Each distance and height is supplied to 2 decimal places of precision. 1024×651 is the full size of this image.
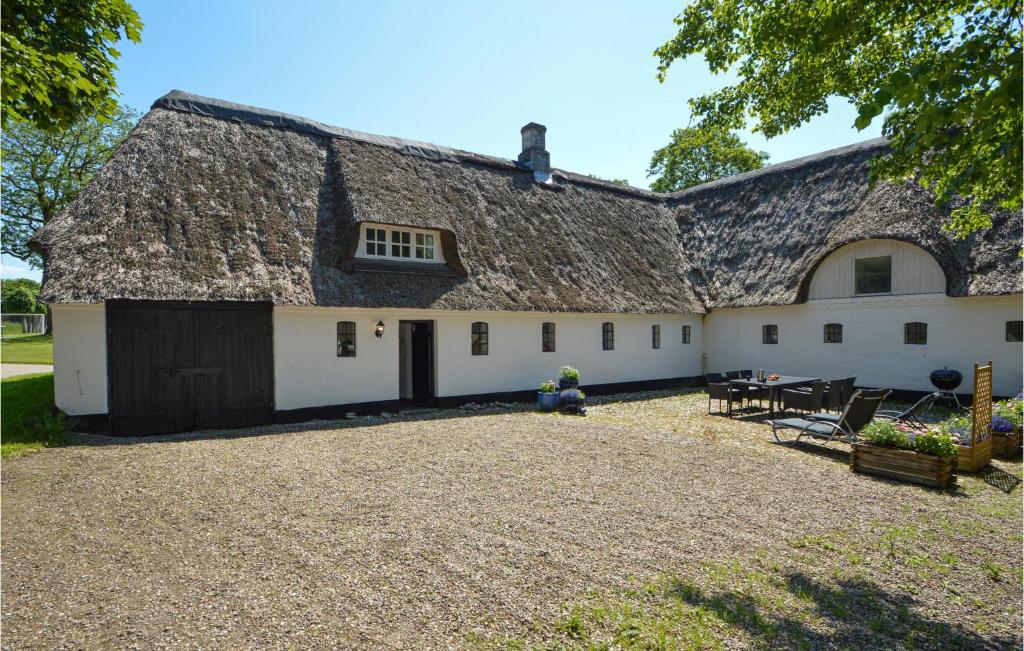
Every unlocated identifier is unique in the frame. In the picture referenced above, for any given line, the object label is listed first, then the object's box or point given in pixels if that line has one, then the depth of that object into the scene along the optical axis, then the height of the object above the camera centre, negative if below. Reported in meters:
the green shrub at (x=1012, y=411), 9.09 -1.69
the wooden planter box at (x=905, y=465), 7.14 -2.10
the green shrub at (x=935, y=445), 7.21 -1.77
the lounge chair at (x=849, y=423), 9.09 -1.87
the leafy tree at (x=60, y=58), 5.86 +3.44
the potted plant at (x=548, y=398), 13.91 -2.02
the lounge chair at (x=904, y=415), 8.99 -1.85
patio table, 12.12 -1.58
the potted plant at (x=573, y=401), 13.27 -2.02
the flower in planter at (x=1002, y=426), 8.69 -1.83
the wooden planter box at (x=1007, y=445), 8.66 -2.12
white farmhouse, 10.47 +0.99
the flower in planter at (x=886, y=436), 7.69 -1.76
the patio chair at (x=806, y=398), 11.30 -1.76
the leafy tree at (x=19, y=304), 52.22 +2.33
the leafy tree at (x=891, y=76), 3.26 +2.94
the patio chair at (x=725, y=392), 12.84 -1.82
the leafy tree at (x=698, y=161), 37.62 +11.20
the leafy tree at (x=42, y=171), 29.77 +8.93
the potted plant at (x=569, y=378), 14.05 -1.53
